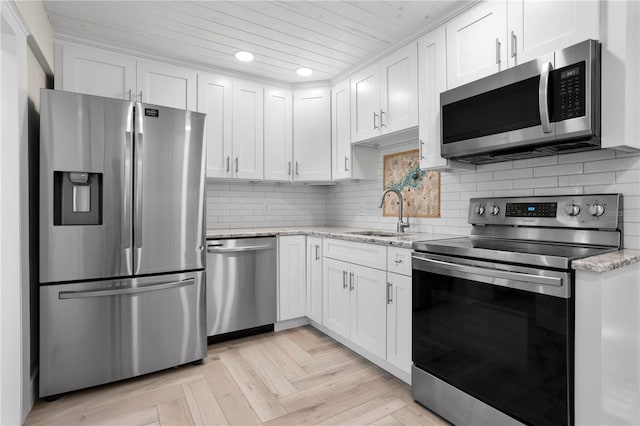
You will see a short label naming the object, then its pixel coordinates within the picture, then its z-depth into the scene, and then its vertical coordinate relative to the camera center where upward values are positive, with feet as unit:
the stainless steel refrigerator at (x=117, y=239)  6.53 -0.62
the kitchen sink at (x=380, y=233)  9.16 -0.66
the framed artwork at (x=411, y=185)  8.75 +0.68
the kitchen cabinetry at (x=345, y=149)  10.39 +1.87
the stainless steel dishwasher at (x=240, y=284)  8.97 -2.04
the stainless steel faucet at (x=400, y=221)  9.18 -0.31
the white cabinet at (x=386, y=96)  8.10 +2.97
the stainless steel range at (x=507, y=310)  4.40 -1.49
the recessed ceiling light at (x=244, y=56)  9.18 +4.20
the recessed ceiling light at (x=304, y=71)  10.24 +4.20
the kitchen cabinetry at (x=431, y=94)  7.30 +2.56
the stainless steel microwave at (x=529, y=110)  4.92 +1.65
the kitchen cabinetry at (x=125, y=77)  8.14 +3.39
